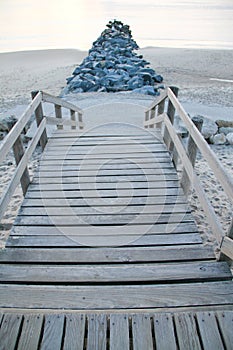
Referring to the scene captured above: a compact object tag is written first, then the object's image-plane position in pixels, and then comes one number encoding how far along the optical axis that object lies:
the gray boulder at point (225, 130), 7.48
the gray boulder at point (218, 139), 6.98
